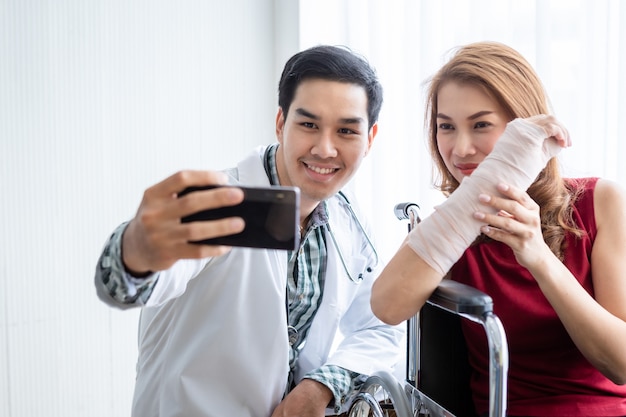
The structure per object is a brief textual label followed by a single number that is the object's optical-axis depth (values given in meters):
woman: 1.05
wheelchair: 1.25
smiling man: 1.34
